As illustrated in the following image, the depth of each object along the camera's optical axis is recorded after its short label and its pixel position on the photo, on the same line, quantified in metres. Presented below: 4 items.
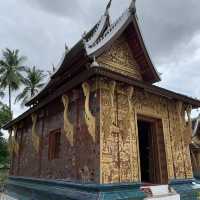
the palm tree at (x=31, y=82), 24.50
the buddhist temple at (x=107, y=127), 5.11
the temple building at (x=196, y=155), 12.91
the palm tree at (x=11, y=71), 23.78
